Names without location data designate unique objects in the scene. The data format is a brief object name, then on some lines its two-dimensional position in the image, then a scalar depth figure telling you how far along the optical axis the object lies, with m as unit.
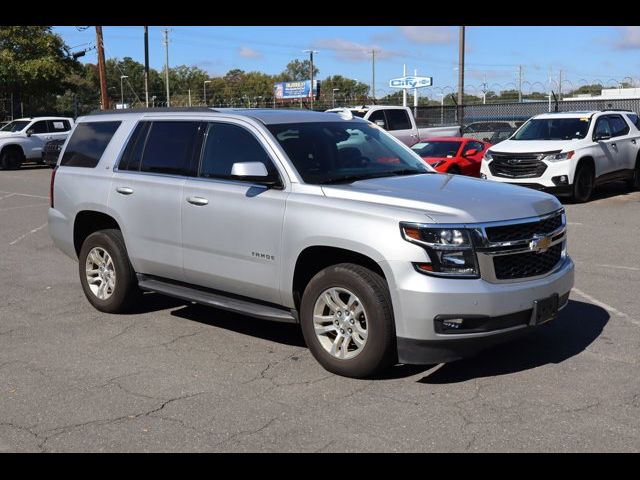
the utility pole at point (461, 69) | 30.39
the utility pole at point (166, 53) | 65.56
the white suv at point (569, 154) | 15.10
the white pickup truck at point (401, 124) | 20.92
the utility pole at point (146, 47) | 40.72
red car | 17.12
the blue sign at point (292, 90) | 89.94
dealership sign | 69.96
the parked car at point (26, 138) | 27.78
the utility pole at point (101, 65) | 34.53
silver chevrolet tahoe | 4.91
